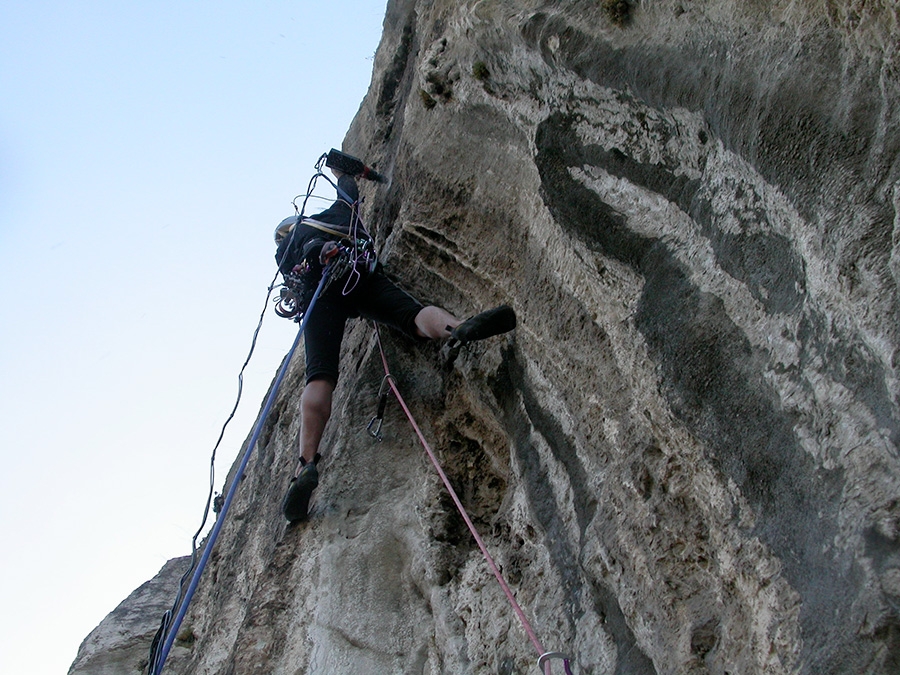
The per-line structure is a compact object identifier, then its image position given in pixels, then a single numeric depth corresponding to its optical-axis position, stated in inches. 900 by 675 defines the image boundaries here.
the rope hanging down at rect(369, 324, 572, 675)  108.8
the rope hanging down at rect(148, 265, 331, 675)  150.0
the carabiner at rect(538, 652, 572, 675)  108.8
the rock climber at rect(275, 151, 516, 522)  188.1
